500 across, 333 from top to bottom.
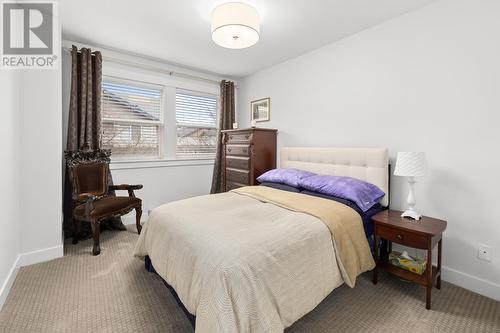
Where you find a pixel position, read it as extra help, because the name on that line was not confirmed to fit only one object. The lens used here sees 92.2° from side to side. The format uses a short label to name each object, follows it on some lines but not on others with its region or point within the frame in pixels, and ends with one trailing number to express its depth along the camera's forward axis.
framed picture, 4.10
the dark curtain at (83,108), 3.02
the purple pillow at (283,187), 2.79
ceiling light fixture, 2.05
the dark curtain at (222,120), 4.42
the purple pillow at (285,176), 2.82
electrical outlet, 1.99
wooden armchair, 2.65
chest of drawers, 3.55
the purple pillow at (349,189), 2.23
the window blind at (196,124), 4.21
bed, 1.23
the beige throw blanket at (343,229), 1.80
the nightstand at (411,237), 1.82
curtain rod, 3.34
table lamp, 2.04
